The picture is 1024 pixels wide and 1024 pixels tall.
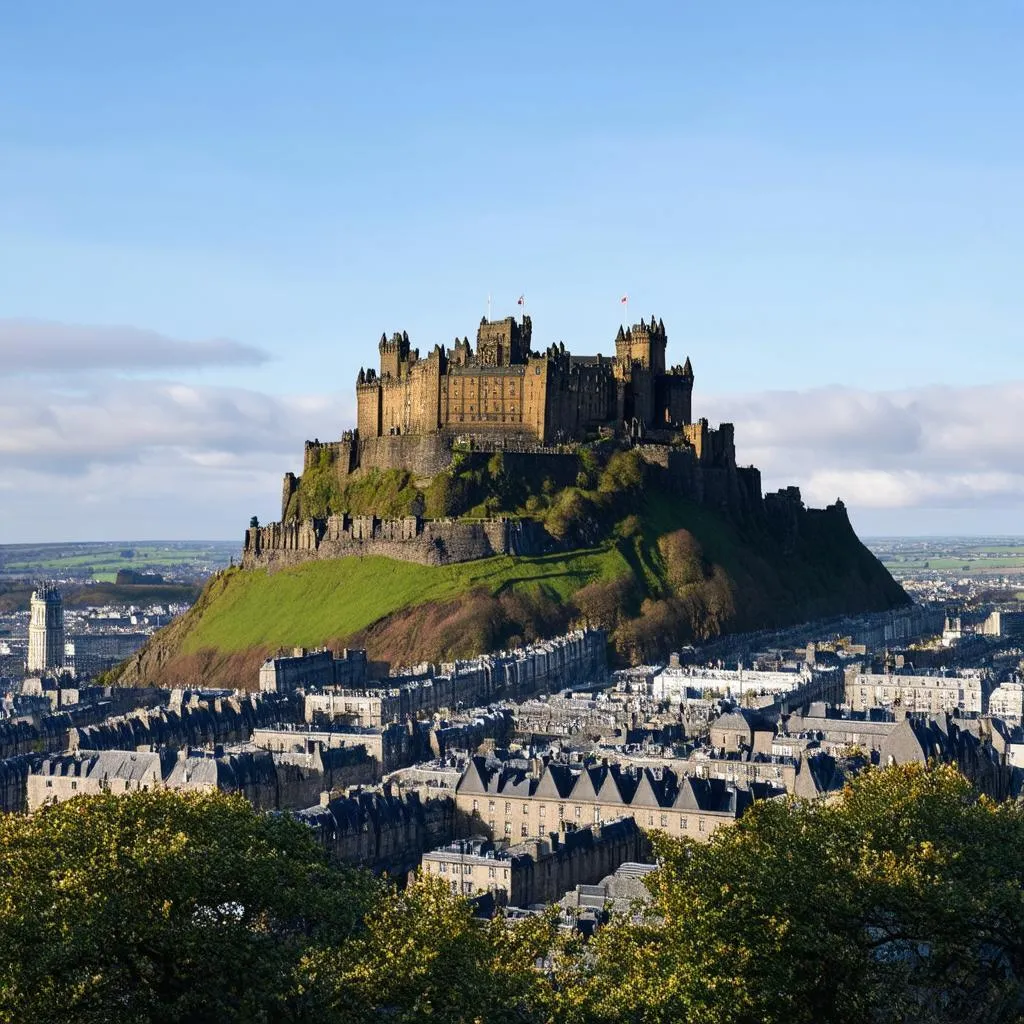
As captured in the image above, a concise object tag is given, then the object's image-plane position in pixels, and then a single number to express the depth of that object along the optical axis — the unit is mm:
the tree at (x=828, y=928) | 56375
